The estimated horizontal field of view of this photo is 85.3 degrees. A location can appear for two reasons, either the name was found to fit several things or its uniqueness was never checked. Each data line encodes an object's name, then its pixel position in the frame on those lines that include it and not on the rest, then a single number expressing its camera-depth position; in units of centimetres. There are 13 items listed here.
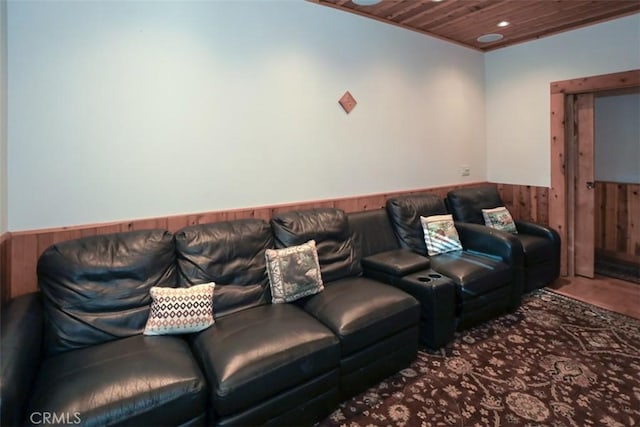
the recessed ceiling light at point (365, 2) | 298
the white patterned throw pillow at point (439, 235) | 322
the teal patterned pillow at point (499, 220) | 376
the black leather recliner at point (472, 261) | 265
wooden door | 377
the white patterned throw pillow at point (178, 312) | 190
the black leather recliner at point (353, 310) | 199
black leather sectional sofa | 142
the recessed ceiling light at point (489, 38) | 387
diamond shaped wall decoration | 318
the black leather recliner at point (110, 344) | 136
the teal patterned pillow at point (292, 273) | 230
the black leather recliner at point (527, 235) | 338
